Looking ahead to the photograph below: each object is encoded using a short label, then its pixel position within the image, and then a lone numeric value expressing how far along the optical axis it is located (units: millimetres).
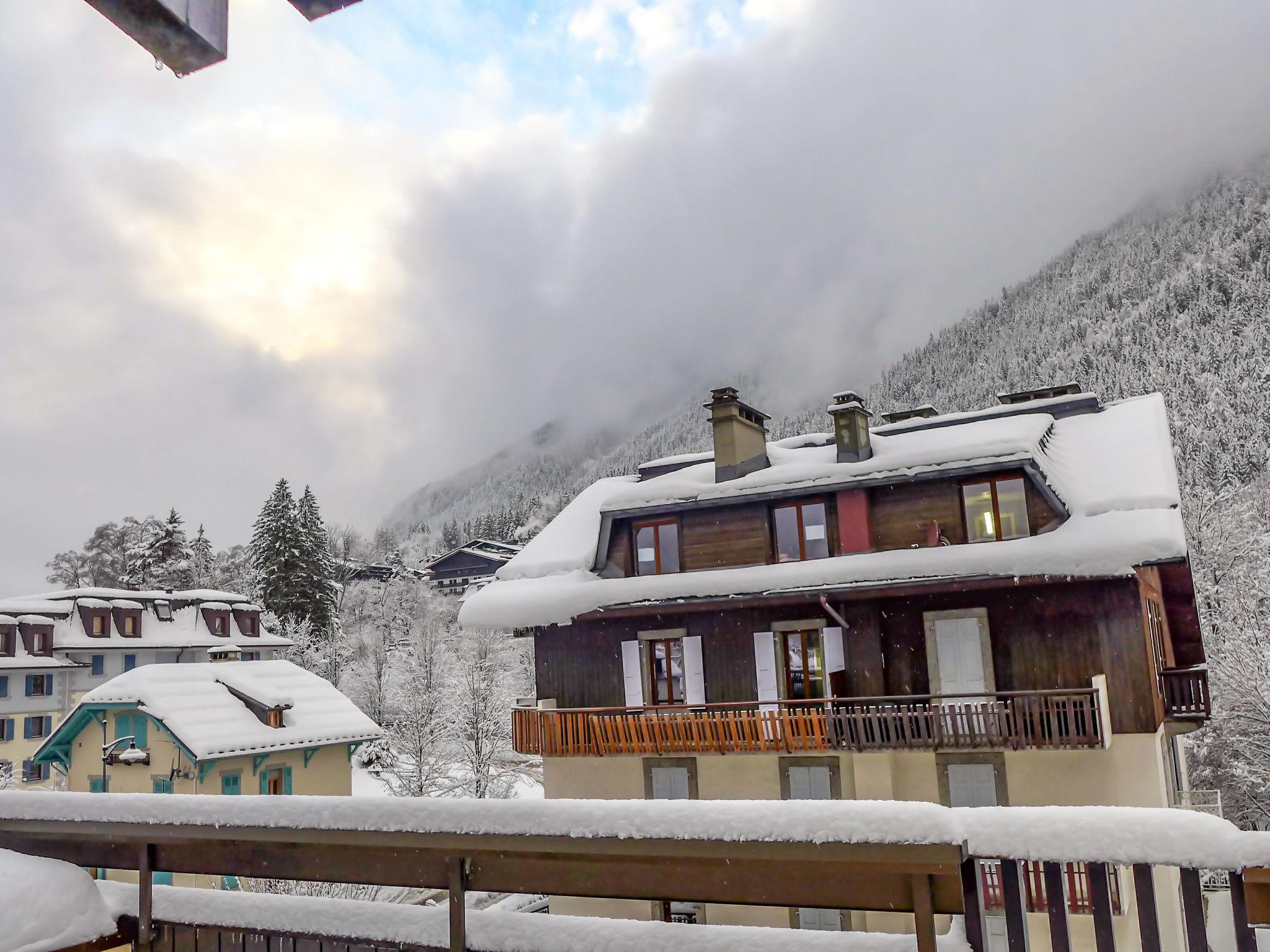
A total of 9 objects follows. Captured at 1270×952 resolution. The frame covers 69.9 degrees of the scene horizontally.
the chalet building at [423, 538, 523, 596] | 93875
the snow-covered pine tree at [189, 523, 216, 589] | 82688
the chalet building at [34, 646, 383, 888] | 30422
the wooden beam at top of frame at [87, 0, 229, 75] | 1894
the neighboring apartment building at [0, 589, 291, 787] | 46906
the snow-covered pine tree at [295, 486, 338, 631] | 67250
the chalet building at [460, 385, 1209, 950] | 17641
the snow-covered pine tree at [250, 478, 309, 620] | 66688
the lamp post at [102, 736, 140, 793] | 25706
